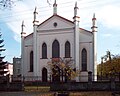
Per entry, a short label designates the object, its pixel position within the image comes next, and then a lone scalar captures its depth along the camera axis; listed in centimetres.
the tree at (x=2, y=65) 5416
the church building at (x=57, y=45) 5356
